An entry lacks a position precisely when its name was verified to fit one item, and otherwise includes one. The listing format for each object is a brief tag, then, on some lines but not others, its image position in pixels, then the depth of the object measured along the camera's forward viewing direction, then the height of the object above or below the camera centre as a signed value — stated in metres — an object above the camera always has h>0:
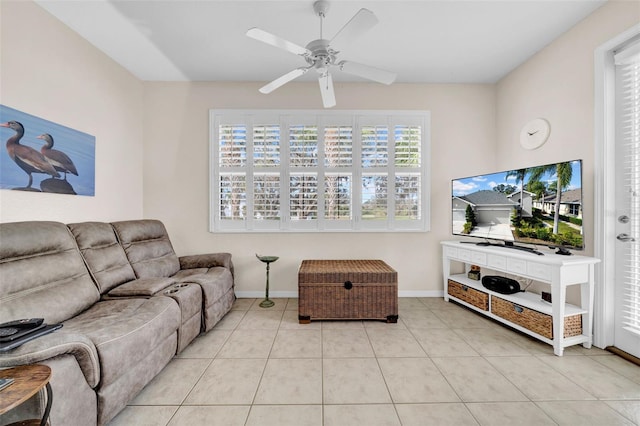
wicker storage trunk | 2.68 -0.86
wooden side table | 0.89 -0.64
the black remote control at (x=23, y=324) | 1.27 -0.56
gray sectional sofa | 1.22 -0.66
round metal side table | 3.03 -1.10
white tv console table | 2.06 -0.56
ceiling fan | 1.64 +1.17
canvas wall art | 1.91 +0.47
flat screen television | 2.16 +0.07
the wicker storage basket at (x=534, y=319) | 2.13 -0.93
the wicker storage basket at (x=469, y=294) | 2.72 -0.92
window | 3.40 +0.58
